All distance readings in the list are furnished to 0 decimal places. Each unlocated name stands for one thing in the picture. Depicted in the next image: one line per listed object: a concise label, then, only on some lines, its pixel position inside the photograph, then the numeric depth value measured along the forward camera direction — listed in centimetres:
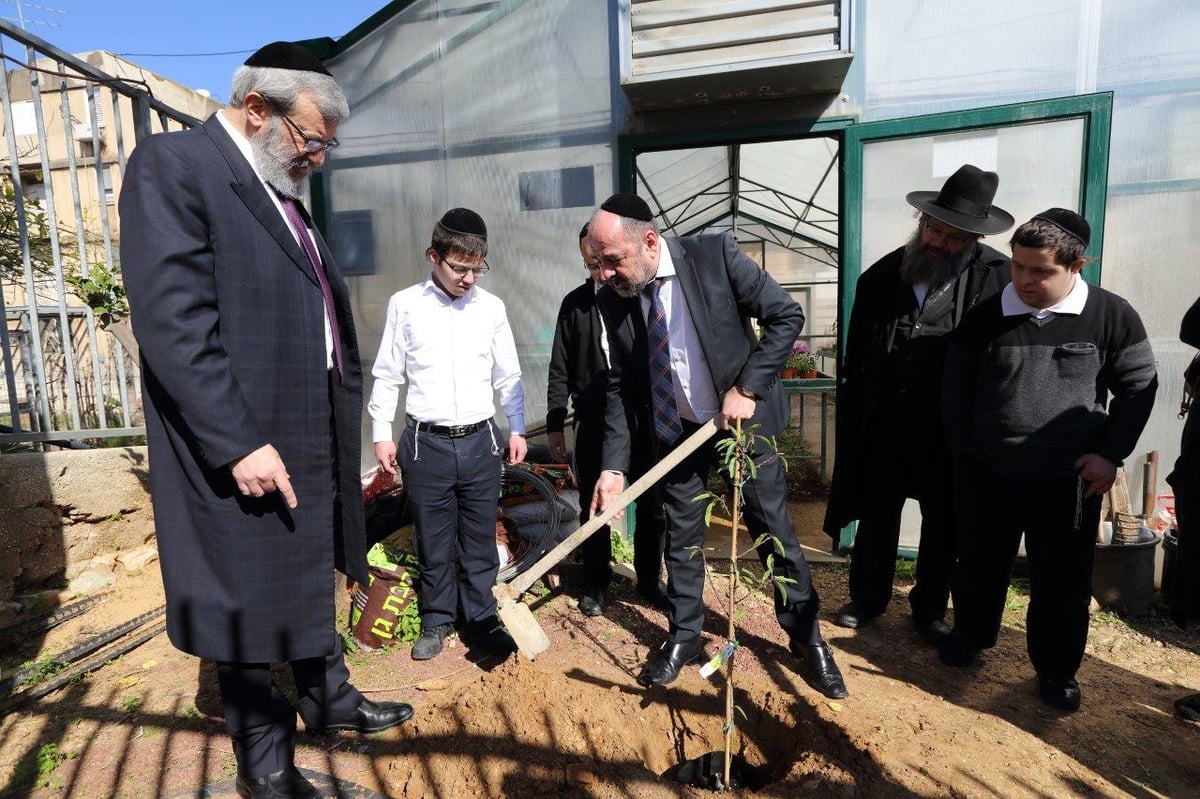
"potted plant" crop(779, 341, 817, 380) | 696
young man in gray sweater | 258
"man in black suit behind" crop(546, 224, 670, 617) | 365
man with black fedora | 314
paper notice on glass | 395
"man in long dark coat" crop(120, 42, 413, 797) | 180
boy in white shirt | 324
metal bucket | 362
